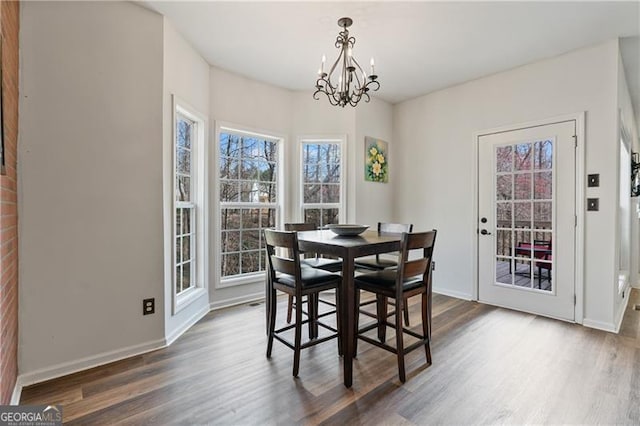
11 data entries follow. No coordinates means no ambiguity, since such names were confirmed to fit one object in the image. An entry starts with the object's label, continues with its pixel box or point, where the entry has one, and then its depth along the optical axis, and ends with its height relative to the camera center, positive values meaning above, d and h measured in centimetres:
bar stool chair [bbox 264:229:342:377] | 201 -48
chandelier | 226 +104
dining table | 189 -28
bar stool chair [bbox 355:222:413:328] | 247 -48
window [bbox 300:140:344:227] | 402 +40
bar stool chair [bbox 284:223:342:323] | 266 -47
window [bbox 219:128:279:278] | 350 +17
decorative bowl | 247 -15
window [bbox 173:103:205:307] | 288 +8
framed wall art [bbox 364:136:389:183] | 411 +70
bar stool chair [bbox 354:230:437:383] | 195 -49
